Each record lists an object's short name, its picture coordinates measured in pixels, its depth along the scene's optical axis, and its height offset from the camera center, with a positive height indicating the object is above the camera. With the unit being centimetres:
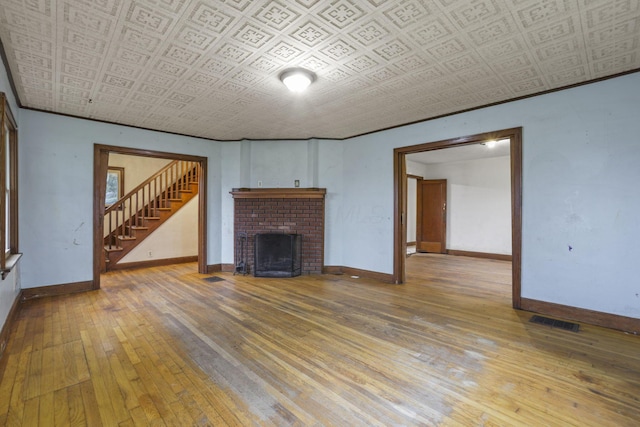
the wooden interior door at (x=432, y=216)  813 -2
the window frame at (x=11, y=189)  333 +33
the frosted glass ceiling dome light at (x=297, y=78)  281 +137
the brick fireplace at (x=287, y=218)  536 -5
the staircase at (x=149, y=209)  587 +14
